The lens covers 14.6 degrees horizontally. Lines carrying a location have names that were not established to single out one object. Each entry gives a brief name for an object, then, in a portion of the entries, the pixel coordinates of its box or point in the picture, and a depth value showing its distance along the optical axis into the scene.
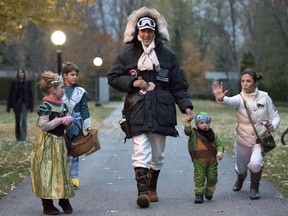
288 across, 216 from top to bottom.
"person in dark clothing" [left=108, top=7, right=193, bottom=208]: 12.94
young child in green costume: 13.18
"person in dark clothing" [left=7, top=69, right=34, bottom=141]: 30.47
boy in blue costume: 15.41
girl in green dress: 11.93
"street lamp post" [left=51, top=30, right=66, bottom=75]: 34.54
